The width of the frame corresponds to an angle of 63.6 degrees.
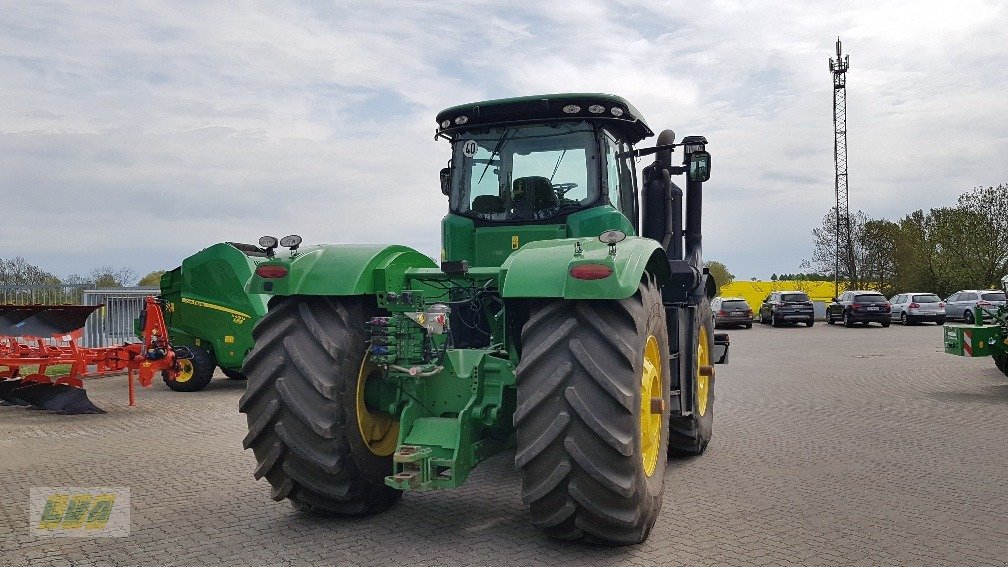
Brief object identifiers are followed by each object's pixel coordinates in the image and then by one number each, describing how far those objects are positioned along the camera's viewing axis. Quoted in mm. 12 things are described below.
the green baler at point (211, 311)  12609
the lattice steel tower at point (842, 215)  48594
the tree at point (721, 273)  67375
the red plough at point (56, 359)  10375
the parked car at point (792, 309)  35188
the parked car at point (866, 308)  33500
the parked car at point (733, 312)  34719
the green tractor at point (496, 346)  4297
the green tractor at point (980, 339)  12531
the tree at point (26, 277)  17453
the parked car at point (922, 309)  35125
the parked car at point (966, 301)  34688
